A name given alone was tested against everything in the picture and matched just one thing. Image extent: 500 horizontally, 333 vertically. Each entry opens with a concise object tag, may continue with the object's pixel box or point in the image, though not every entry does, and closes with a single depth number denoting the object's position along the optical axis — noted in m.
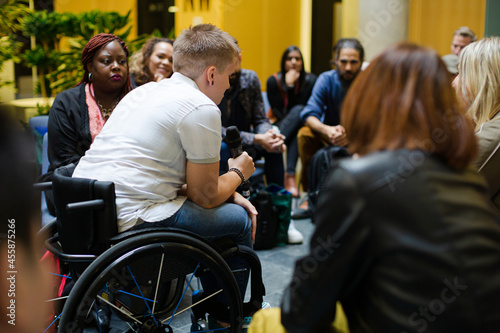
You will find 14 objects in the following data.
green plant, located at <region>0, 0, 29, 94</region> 3.76
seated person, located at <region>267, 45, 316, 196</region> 4.73
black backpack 3.86
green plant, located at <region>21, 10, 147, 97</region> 4.34
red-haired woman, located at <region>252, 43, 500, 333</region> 0.96
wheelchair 1.55
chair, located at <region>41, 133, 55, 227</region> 2.63
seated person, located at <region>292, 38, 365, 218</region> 4.20
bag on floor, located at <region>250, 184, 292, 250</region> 3.41
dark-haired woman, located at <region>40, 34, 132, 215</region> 2.52
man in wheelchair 1.72
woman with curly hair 3.43
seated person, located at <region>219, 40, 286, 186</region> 3.64
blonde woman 1.95
